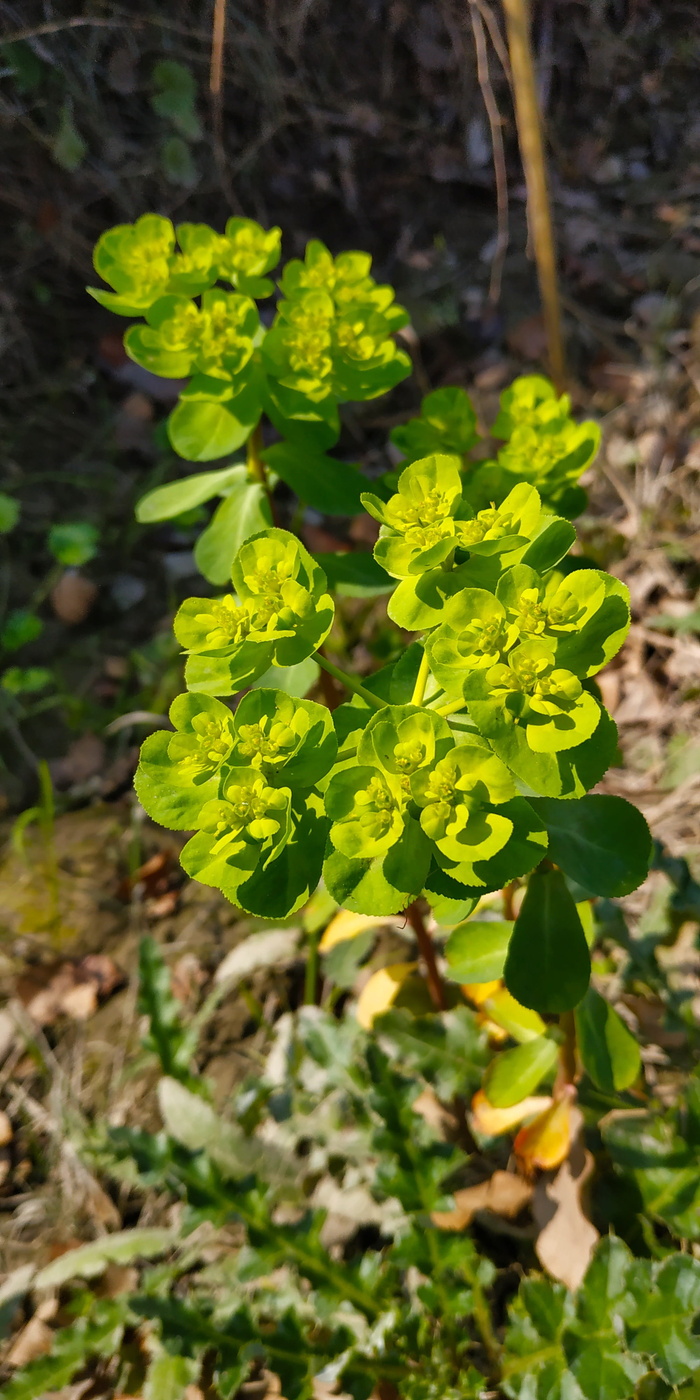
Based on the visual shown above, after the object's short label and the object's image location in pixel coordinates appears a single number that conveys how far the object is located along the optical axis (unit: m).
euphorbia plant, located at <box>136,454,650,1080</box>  0.17
